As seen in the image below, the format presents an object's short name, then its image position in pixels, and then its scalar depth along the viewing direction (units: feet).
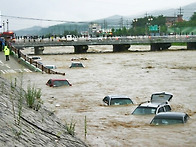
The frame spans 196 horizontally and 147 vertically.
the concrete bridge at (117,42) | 262.00
